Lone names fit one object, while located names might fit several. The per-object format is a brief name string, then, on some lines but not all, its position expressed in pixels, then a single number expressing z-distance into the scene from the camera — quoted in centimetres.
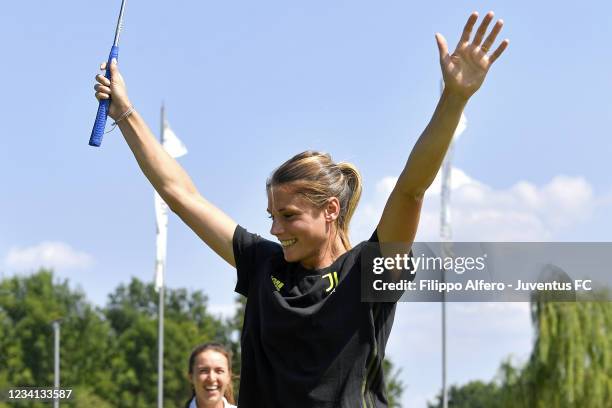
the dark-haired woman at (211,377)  831
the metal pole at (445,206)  2667
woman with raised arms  369
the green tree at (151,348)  6669
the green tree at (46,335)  5794
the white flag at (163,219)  2581
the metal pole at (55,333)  5722
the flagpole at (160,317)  2802
